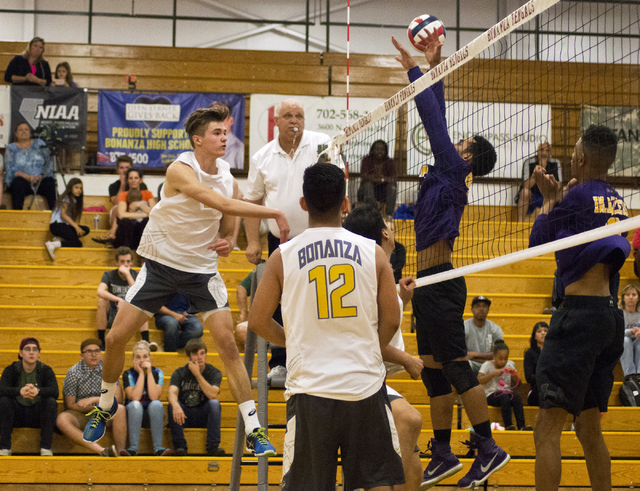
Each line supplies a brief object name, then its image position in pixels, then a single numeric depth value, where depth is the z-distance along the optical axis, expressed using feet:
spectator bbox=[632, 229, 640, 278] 31.78
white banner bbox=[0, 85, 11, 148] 41.60
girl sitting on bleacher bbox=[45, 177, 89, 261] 36.06
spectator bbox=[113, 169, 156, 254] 34.53
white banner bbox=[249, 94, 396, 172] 43.19
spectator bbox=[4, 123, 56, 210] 39.75
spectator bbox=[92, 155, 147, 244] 35.76
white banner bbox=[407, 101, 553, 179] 40.70
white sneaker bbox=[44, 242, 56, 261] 35.45
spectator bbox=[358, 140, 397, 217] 36.06
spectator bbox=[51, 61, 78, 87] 43.16
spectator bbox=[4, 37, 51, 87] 42.60
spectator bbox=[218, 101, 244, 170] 42.63
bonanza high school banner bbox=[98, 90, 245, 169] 42.57
